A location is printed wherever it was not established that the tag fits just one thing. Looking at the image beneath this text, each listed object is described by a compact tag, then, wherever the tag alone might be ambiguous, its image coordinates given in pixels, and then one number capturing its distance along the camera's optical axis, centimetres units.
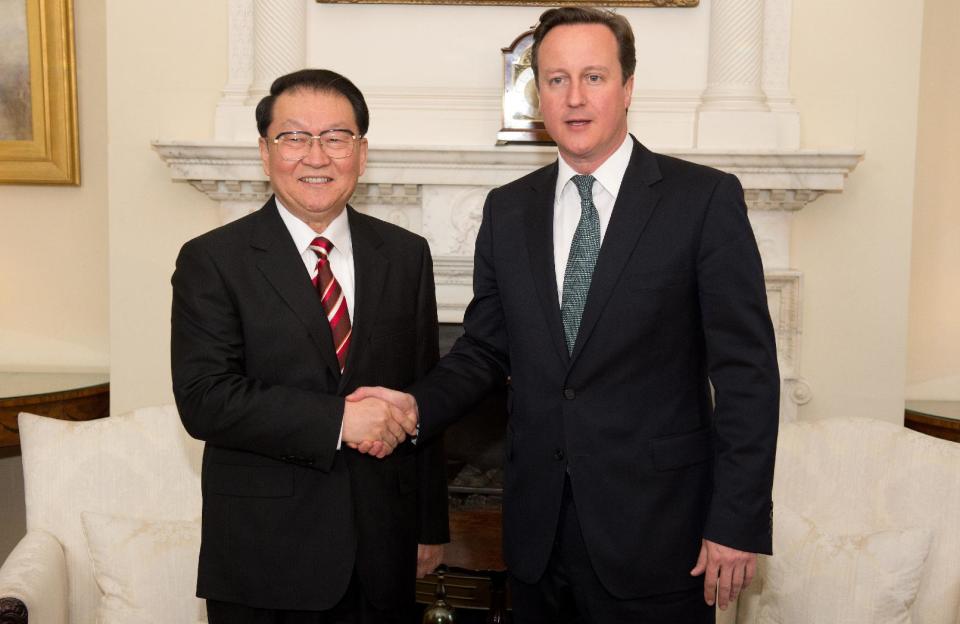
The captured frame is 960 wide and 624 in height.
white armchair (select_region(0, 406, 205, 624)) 256
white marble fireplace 339
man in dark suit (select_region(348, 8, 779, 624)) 174
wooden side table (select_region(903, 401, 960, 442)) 346
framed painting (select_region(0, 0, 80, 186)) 405
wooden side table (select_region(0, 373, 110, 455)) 351
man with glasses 186
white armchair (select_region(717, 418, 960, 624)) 235
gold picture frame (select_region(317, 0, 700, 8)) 349
